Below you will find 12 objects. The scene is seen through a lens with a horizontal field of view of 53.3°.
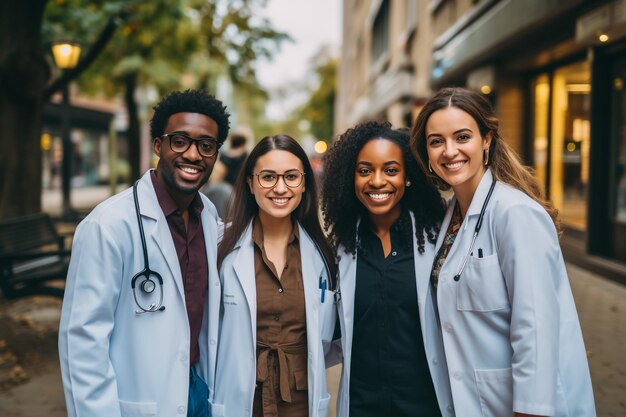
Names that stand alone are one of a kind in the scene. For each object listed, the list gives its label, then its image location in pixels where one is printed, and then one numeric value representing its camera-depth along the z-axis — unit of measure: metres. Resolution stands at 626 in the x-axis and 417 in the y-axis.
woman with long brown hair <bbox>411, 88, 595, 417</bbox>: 2.28
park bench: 6.21
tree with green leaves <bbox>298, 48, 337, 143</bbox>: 55.94
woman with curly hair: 2.79
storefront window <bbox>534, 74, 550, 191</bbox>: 12.25
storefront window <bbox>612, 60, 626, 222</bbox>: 8.73
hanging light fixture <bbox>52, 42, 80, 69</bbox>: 11.98
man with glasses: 2.38
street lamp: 16.17
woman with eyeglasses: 2.79
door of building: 10.69
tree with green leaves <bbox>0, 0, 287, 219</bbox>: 8.62
